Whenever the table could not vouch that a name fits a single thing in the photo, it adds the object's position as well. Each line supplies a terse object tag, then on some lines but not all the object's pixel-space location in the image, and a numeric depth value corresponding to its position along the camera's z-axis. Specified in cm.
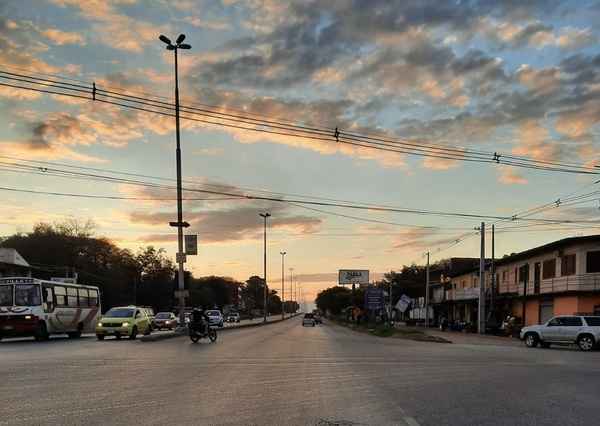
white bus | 2669
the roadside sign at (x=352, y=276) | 9599
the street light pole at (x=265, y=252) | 8350
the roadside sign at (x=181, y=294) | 3033
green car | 2738
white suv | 2853
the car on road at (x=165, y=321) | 4819
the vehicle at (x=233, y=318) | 8212
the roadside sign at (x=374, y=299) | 6309
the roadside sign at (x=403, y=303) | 5094
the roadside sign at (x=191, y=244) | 3256
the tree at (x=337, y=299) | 15002
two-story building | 4162
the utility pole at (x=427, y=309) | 7194
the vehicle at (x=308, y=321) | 7638
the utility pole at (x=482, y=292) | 4734
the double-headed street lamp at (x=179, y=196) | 2986
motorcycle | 2572
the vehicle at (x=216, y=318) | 5128
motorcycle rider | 2569
